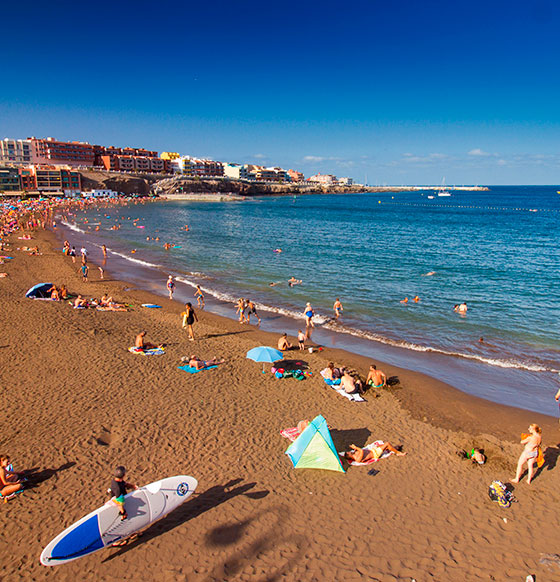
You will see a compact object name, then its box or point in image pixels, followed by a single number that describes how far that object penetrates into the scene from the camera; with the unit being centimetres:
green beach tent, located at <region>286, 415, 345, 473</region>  788
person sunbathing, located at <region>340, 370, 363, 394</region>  1110
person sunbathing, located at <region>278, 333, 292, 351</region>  1405
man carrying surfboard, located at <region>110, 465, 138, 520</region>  588
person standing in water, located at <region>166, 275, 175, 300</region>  2169
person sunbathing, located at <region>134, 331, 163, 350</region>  1345
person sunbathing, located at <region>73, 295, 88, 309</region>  1820
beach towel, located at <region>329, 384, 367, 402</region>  1089
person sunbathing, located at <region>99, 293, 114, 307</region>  1872
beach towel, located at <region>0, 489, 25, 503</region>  675
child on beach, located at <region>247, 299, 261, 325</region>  1735
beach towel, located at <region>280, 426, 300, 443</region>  885
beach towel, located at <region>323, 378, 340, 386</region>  1159
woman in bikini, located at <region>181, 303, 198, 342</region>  1448
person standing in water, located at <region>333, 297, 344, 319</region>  1906
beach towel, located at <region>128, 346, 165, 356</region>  1327
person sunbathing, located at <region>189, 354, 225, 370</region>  1224
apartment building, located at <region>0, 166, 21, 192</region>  10419
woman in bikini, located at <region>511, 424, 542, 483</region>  764
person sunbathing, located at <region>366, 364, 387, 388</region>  1173
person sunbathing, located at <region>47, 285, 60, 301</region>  1916
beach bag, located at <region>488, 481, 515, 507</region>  716
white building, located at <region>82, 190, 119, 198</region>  11619
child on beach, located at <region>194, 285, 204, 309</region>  2042
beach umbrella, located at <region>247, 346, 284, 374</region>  1203
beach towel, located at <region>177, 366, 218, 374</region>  1212
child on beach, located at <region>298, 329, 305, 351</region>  1429
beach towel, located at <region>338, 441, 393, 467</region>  817
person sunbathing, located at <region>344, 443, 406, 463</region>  814
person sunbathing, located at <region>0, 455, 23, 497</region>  677
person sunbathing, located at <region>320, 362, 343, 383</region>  1177
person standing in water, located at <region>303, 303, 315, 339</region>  1623
